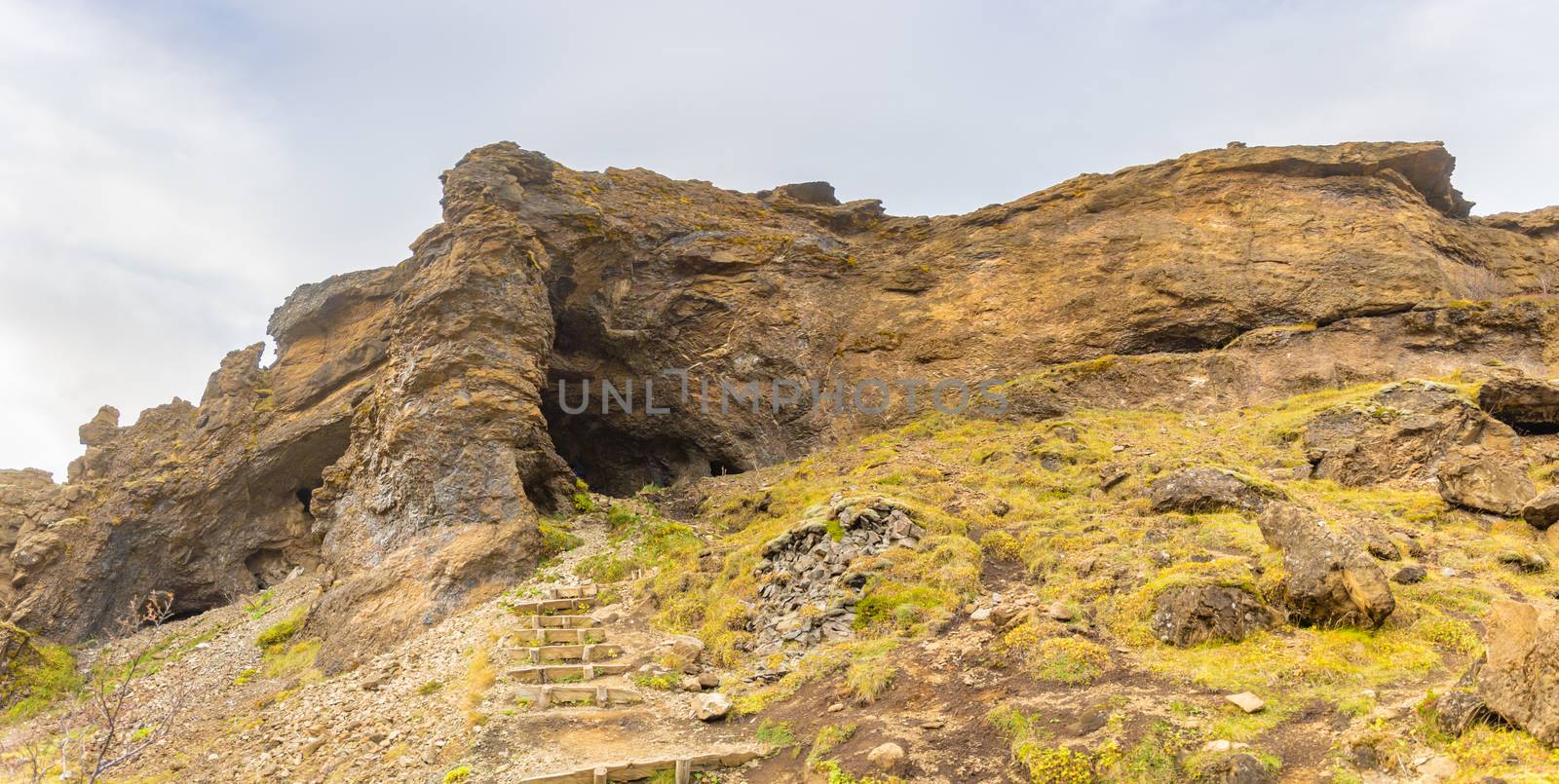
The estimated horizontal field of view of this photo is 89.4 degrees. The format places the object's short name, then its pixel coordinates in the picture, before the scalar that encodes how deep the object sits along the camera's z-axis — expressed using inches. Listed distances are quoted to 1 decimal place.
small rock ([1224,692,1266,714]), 321.4
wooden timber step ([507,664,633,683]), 540.1
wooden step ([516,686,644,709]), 498.6
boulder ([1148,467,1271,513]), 602.9
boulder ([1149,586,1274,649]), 404.2
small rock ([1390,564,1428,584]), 439.8
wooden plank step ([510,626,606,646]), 609.6
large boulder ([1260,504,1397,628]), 385.7
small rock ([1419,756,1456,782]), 246.2
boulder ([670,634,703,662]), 562.6
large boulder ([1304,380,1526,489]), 666.8
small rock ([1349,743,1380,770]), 267.7
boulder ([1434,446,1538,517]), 546.0
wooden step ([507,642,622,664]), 577.3
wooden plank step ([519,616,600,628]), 655.8
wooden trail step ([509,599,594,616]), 694.5
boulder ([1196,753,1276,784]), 271.1
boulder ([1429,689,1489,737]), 260.7
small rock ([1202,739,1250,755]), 293.4
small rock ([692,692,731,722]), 461.6
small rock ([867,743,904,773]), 349.4
